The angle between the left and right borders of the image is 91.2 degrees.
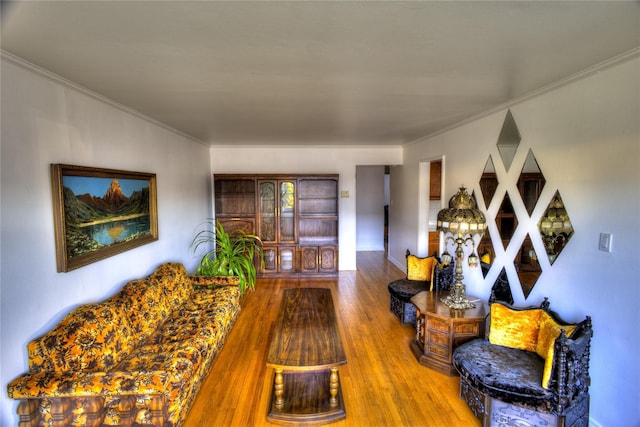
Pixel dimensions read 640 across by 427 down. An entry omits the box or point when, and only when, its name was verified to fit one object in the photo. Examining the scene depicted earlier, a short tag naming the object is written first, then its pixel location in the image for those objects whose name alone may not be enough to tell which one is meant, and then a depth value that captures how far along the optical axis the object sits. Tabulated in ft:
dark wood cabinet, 18.94
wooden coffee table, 7.21
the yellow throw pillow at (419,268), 12.93
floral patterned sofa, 6.04
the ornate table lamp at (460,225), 9.21
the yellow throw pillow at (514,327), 7.73
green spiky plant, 13.61
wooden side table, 9.02
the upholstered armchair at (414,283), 11.27
